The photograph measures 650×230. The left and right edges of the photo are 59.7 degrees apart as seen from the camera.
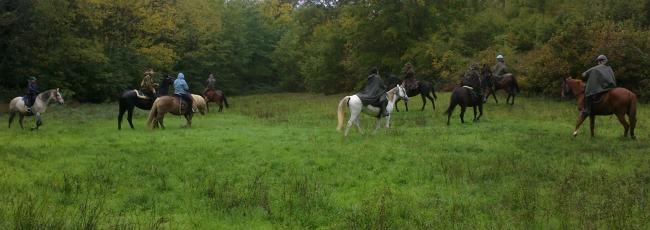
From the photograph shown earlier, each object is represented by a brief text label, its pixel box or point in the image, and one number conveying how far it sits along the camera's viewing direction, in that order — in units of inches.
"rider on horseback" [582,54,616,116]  568.7
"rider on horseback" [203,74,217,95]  1237.7
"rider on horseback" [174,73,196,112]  814.5
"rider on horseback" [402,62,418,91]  951.0
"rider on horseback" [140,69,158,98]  830.5
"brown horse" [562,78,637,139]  561.0
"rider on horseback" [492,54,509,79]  1020.5
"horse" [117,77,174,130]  807.1
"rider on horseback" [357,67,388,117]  650.2
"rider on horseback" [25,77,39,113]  812.0
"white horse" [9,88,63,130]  813.2
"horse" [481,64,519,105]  976.9
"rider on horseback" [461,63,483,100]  777.6
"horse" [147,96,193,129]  776.9
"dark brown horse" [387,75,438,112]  964.9
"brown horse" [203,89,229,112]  1220.5
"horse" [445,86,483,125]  745.6
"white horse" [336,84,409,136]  639.8
